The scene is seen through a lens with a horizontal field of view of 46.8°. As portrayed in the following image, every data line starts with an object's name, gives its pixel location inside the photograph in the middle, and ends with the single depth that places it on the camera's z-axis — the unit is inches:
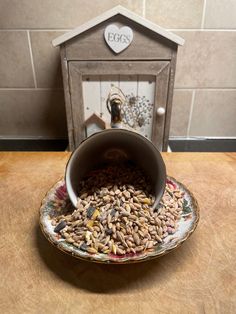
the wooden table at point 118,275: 14.4
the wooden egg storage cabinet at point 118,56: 25.2
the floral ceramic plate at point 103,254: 15.1
